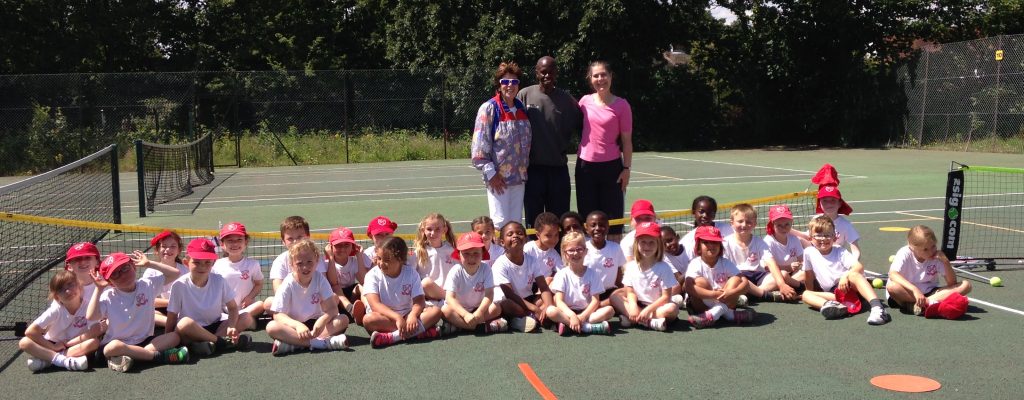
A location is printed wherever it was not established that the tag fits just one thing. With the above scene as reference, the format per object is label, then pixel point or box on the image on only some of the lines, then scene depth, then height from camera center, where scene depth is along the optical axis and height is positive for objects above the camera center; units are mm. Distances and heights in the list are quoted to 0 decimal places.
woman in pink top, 7543 -305
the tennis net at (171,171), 15305 -1317
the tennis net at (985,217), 8452 -1244
